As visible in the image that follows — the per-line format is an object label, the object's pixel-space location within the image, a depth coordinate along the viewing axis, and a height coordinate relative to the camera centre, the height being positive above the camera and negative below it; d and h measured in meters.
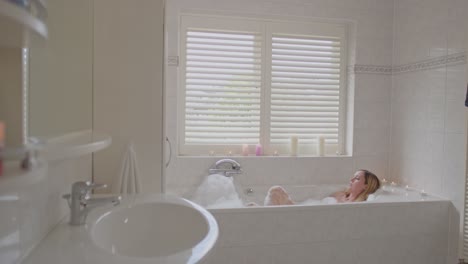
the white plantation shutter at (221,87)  3.31 +0.25
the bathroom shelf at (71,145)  0.66 -0.08
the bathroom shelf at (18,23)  0.55 +0.14
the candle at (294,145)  3.45 -0.26
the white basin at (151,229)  1.29 -0.43
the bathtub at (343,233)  2.39 -0.79
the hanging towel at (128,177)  1.84 -0.32
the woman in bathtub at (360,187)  3.07 -0.57
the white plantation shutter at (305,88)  3.50 +0.28
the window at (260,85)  3.32 +0.29
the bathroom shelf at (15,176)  0.45 -0.08
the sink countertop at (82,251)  0.94 -0.38
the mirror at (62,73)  0.96 +0.13
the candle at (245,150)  3.39 -0.32
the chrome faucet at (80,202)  1.25 -0.31
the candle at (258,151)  3.40 -0.32
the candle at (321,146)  3.52 -0.28
